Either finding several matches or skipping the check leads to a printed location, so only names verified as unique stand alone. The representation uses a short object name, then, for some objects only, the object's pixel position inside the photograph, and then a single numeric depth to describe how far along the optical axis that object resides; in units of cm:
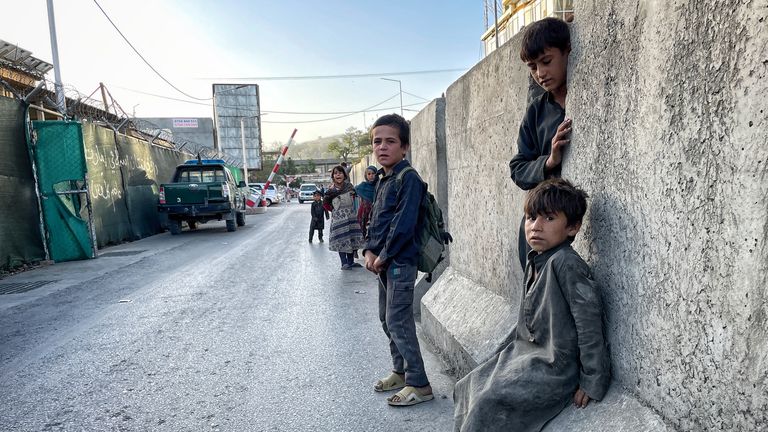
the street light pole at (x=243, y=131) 3572
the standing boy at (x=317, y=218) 1084
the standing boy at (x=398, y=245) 281
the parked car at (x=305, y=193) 3866
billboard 4306
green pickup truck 1326
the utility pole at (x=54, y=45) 1277
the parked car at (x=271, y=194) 3447
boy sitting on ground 174
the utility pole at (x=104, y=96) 1485
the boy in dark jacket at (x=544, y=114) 200
